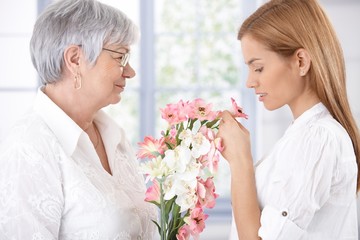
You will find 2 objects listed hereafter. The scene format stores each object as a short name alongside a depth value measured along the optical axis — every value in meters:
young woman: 1.73
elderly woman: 1.83
